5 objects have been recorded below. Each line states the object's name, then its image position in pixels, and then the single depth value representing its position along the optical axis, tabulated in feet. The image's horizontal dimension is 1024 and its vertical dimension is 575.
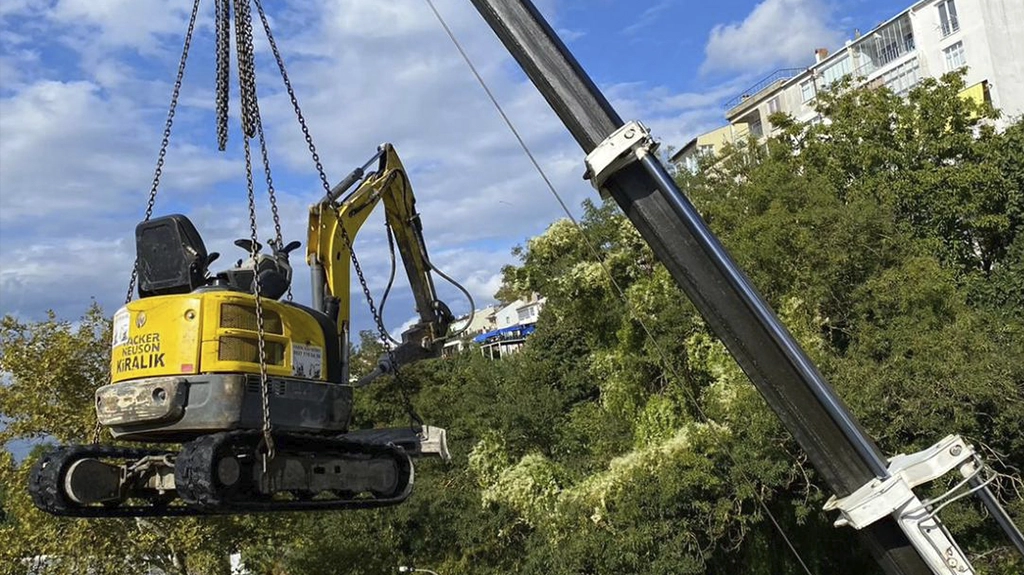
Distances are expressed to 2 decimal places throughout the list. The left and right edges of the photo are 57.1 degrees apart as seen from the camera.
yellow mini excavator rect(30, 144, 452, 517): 20.75
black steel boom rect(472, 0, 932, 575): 13.14
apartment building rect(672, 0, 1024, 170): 127.75
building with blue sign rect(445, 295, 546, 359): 216.78
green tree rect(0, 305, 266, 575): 55.11
